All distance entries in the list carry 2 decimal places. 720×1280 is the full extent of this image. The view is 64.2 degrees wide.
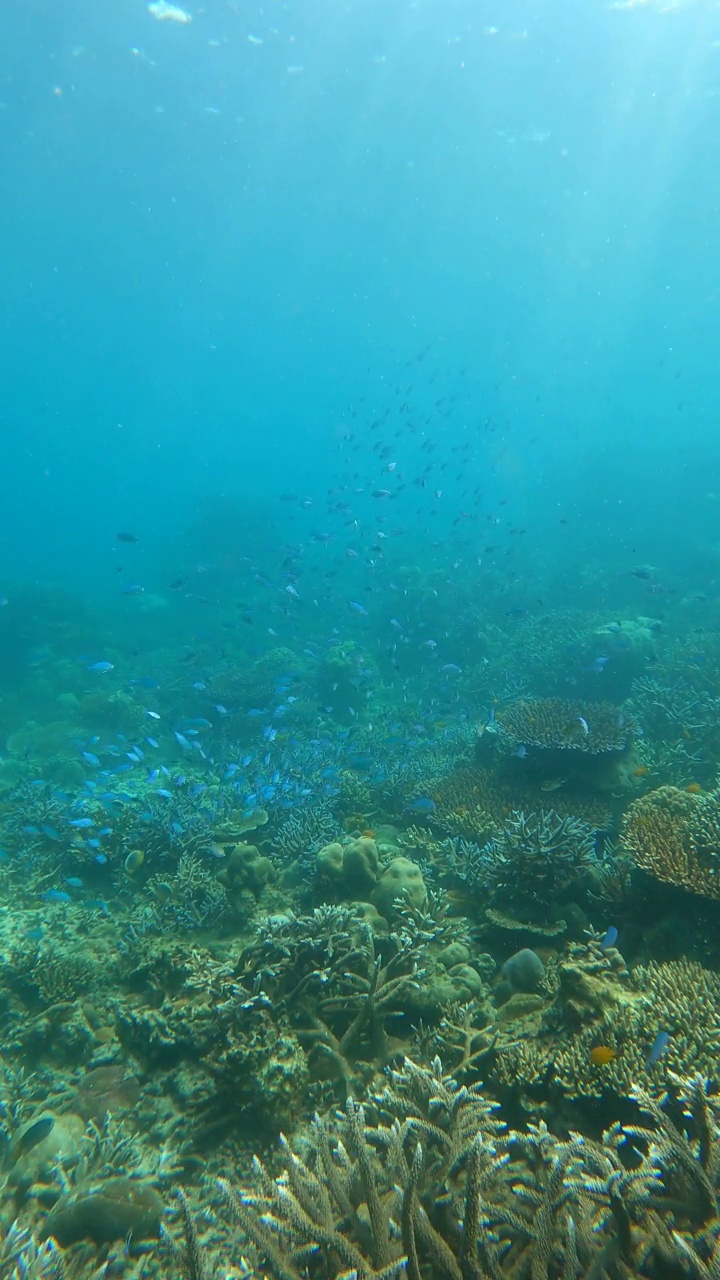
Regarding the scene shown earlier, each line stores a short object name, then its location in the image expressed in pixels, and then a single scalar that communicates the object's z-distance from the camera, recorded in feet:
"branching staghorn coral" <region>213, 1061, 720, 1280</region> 8.10
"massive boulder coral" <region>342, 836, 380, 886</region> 21.93
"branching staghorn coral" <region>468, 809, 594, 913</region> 19.69
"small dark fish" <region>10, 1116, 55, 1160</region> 14.55
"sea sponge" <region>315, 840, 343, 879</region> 22.17
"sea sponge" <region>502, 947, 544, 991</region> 16.47
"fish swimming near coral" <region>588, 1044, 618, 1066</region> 11.94
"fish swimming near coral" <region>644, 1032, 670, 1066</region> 11.05
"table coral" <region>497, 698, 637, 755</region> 27.91
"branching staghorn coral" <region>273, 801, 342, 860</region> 27.73
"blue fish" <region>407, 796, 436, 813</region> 28.14
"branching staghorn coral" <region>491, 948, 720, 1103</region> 11.72
